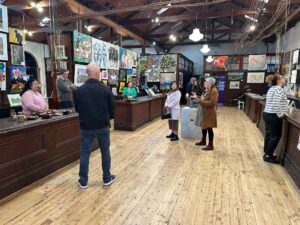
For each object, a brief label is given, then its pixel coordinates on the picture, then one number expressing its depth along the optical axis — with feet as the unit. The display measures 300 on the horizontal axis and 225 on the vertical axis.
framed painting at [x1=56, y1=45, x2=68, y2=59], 17.20
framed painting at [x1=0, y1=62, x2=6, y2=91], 14.10
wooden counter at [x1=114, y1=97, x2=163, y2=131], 20.54
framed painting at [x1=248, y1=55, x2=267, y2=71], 42.45
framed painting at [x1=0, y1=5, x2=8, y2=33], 13.82
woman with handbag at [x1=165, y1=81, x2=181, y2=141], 16.81
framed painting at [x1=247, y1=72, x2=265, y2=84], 42.78
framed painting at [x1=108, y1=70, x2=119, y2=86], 26.19
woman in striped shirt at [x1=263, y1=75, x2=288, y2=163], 11.94
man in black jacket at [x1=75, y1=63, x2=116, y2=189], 8.88
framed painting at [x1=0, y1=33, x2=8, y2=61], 13.93
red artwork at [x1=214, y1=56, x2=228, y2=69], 45.11
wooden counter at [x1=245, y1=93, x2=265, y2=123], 24.79
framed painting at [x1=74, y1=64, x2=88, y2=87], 20.49
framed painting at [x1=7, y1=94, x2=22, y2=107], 14.94
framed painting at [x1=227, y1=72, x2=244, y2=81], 44.16
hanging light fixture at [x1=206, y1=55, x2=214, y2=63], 42.95
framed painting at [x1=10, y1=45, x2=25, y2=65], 14.94
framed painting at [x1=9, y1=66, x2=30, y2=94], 14.99
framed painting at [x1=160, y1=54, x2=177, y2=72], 38.52
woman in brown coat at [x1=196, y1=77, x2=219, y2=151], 14.17
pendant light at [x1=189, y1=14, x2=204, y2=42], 21.48
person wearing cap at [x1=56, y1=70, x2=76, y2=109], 16.52
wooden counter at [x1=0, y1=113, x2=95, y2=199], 8.87
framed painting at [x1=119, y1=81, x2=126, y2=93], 28.86
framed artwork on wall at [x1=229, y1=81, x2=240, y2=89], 44.60
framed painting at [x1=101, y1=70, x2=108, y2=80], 24.69
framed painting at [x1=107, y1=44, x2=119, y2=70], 25.95
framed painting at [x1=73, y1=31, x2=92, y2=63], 20.02
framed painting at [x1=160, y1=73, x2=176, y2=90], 38.83
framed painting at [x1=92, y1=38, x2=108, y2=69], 23.09
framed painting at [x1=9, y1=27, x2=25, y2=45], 14.88
